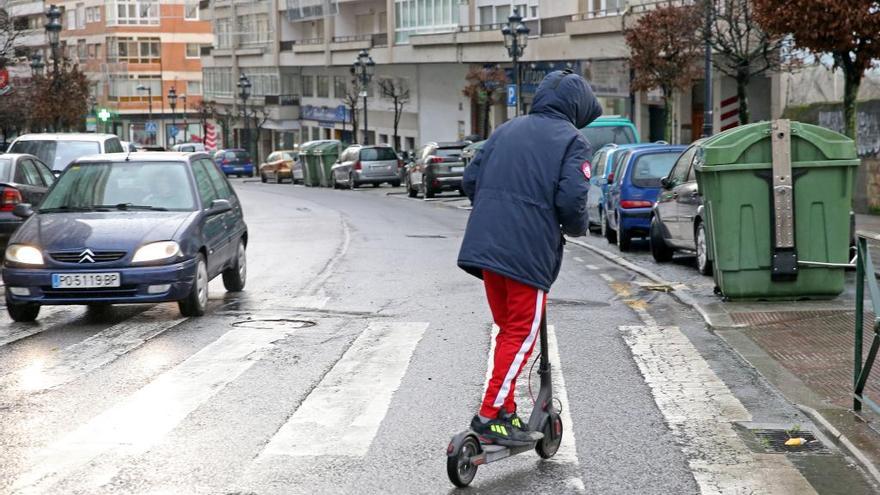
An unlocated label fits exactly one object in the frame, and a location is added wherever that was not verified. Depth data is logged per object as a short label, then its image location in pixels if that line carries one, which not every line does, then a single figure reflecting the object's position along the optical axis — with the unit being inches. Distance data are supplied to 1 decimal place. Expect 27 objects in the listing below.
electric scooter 243.1
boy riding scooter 253.3
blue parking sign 1652.3
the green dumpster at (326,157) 2261.3
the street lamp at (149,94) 4330.7
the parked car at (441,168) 1609.3
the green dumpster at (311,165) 2307.9
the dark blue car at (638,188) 797.2
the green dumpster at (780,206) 495.2
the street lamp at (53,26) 1403.8
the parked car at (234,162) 2979.8
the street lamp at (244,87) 2987.2
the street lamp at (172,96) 3944.4
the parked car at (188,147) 2795.3
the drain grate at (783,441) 280.7
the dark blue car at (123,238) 465.4
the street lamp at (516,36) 1483.8
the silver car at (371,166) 2028.8
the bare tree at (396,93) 2596.0
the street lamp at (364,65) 2148.7
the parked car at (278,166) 2581.2
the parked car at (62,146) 955.3
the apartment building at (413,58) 1776.6
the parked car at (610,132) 1203.9
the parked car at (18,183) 733.3
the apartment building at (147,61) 4507.9
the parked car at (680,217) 642.8
